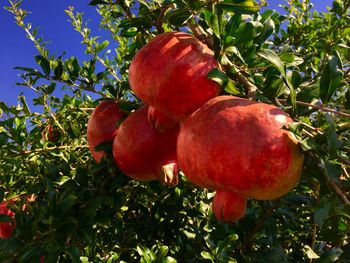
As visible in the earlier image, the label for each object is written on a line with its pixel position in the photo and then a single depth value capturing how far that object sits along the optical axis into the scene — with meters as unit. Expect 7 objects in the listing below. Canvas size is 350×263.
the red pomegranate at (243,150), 0.20
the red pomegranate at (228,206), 0.23
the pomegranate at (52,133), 0.58
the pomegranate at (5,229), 0.46
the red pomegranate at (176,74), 0.24
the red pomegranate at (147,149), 0.30
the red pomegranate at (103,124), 0.37
